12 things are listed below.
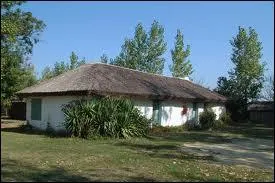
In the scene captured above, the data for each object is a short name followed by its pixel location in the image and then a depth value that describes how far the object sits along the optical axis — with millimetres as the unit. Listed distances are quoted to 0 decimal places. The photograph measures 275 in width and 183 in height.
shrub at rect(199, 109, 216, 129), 21724
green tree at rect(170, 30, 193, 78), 37129
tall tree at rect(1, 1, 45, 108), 14722
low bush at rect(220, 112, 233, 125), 25217
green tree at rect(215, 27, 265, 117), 31222
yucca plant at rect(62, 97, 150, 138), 14267
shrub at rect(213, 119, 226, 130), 22372
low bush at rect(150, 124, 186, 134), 17690
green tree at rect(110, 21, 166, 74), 35480
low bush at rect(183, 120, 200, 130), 20835
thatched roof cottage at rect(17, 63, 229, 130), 16160
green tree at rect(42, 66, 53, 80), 42318
